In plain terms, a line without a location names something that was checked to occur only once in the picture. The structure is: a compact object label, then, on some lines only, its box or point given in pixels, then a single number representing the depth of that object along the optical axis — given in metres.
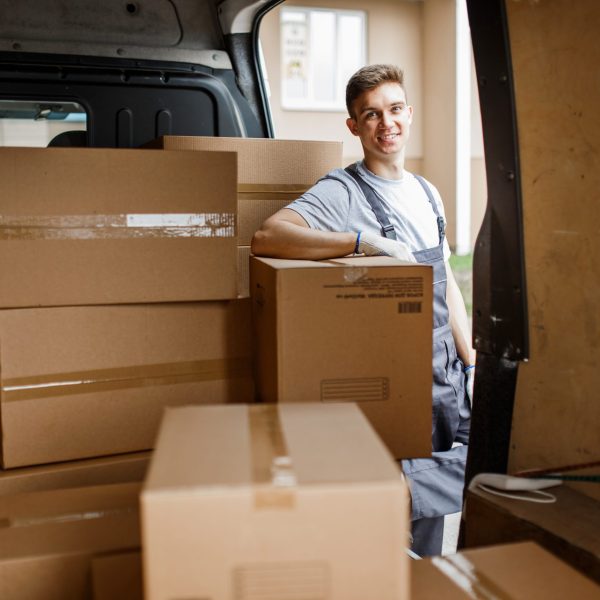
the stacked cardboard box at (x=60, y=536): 1.27
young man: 2.14
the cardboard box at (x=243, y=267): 2.45
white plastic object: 1.52
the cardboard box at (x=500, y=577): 1.18
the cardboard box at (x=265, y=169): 2.36
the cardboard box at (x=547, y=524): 1.33
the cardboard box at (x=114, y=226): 1.68
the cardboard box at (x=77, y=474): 1.70
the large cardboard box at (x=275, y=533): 0.92
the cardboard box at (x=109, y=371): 1.72
